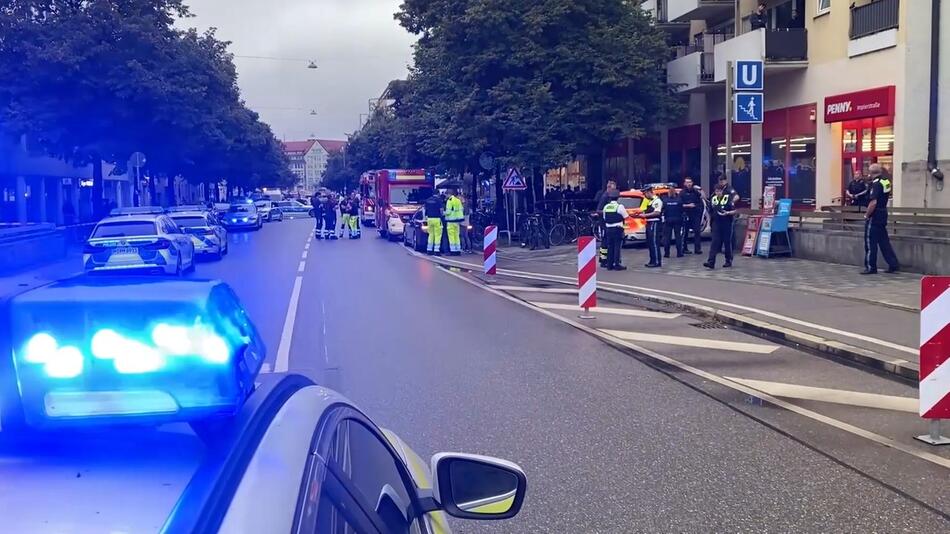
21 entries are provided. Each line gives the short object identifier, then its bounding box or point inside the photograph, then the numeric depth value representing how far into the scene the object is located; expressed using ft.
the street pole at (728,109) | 69.09
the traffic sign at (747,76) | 67.97
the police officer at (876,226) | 56.03
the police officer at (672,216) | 74.38
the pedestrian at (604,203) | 71.36
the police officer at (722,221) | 65.57
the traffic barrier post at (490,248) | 70.69
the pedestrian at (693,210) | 76.54
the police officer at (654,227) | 69.82
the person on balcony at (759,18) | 101.55
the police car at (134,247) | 65.41
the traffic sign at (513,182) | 101.60
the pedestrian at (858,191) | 68.65
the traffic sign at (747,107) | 68.08
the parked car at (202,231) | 93.64
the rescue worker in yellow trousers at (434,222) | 96.84
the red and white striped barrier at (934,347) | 23.03
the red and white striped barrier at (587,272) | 47.57
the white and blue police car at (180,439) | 6.52
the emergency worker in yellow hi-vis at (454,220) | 94.68
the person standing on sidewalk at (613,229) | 66.74
